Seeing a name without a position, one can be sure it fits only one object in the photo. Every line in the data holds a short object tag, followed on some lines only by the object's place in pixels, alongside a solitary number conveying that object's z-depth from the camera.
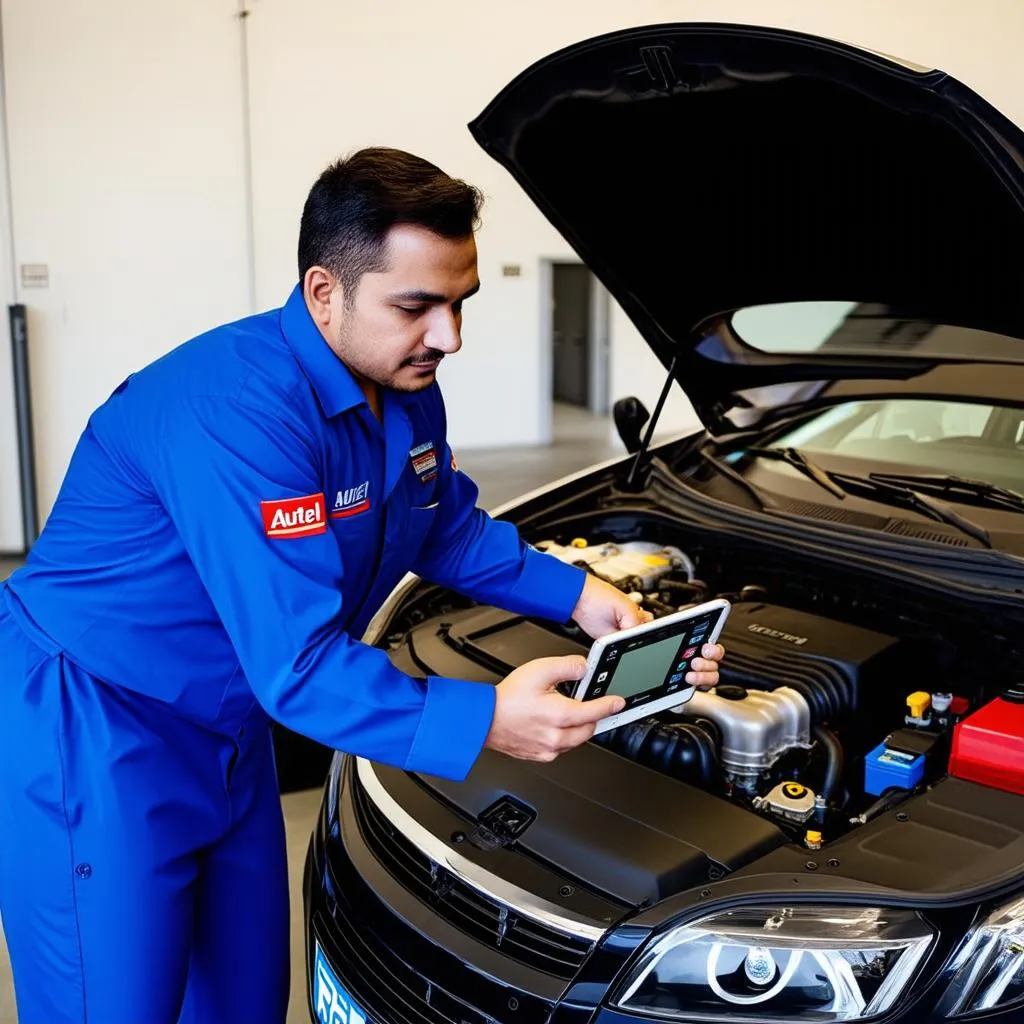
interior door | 9.34
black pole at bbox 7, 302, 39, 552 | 4.84
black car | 1.22
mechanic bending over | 1.19
